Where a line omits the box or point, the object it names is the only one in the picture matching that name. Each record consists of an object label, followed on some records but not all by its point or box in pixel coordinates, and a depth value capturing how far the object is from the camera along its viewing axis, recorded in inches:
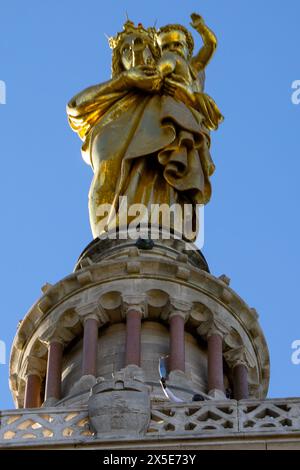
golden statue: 1550.2
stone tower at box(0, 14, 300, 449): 1067.9
